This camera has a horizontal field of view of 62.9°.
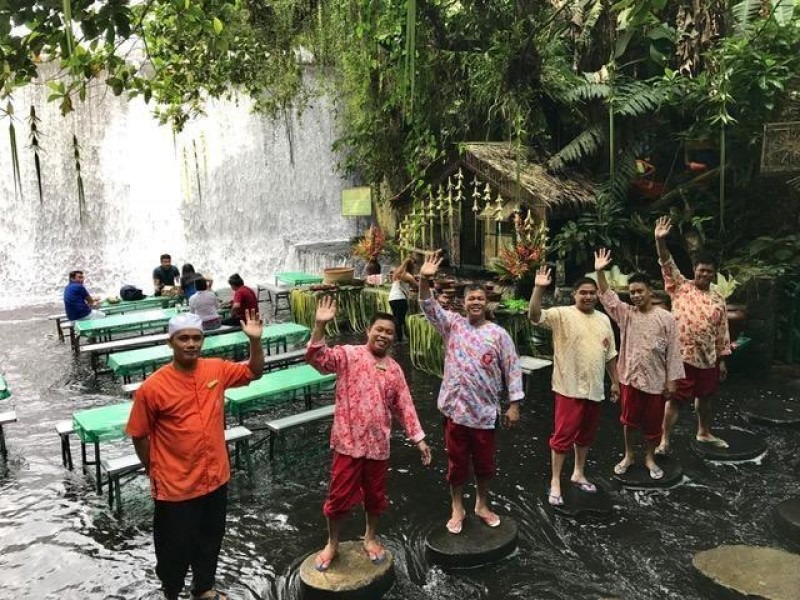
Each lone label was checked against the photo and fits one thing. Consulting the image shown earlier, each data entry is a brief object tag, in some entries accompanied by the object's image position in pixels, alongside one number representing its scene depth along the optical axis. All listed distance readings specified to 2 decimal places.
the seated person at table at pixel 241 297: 9.62
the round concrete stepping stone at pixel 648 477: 5.57
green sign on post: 17.44
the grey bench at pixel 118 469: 5.23
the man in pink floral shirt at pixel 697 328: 6.02
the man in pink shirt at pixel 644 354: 5.46
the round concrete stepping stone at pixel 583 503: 5.13
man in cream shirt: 5.11
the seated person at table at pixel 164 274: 13.62
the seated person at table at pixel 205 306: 9.80
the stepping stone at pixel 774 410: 7.01
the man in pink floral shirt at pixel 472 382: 4.64
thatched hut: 10.24
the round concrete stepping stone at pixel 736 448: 6.12
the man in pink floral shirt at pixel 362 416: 4.16
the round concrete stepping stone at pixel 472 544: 4.49
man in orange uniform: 3.69
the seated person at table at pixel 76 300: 11.14
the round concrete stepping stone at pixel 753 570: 4.00
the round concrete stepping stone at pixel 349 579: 4.10
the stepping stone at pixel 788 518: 4.75
